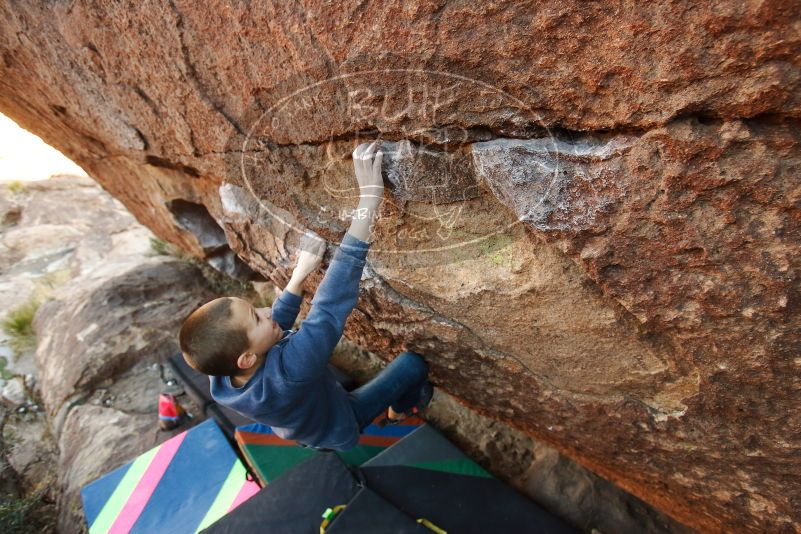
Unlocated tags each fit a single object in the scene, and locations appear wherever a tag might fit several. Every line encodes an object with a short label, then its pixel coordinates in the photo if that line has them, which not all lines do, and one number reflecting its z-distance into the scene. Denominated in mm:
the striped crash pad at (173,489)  2076
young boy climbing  1349
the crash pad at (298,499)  1872
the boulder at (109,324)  3115
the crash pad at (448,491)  1982
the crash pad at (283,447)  2213
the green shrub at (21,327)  3713
